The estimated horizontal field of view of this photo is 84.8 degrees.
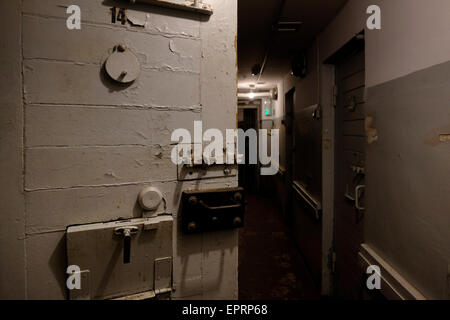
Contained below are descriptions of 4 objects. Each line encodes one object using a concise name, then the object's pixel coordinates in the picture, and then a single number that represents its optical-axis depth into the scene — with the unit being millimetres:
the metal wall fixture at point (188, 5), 1204
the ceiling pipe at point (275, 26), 2135
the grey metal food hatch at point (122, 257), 1103
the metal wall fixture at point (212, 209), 1268
